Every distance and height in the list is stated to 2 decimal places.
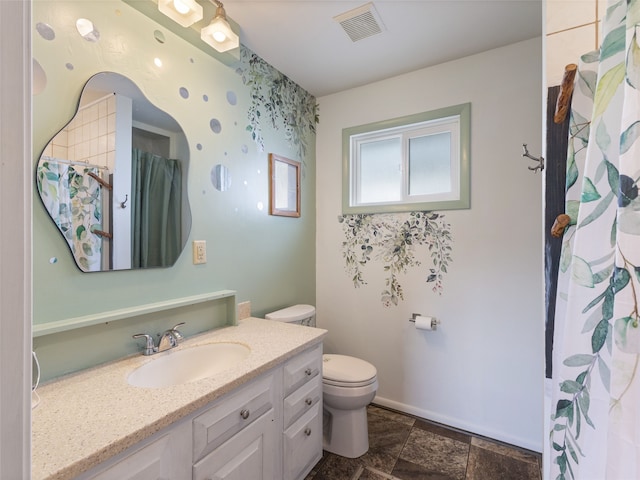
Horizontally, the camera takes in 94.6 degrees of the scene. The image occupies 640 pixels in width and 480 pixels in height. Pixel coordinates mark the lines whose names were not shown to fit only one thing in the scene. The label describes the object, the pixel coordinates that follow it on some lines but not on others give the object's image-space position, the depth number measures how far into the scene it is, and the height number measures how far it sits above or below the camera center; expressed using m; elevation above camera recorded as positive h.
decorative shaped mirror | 1.07 +0.24
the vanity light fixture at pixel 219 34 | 1.38 +0.99
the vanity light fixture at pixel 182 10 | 1.28 +1.01
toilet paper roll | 1.98 -0.56
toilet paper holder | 2.00 -0.57
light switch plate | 1.52 -0.07
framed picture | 2.03 +0.39
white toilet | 1.70 -1.00
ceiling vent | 1.54 +1.20
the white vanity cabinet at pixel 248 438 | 0.81 -0.68
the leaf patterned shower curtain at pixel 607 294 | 0.37 -0.08
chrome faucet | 1.24 -0.45
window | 2.00 +0.58
